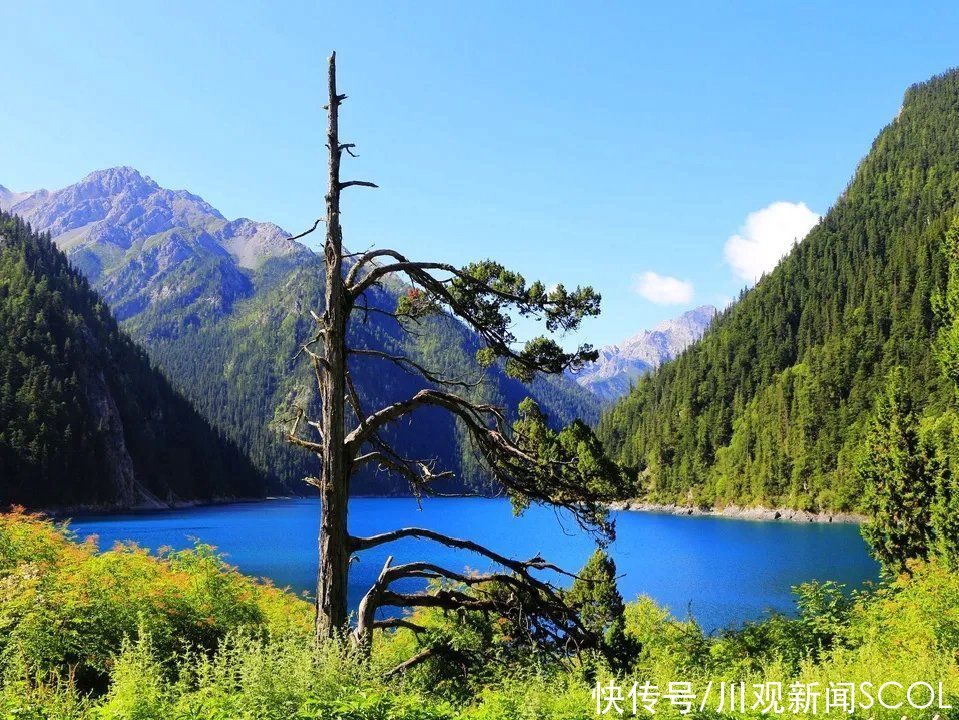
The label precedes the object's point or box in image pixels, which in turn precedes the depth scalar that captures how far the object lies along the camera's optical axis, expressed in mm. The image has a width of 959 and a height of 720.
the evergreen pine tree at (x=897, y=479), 36062
